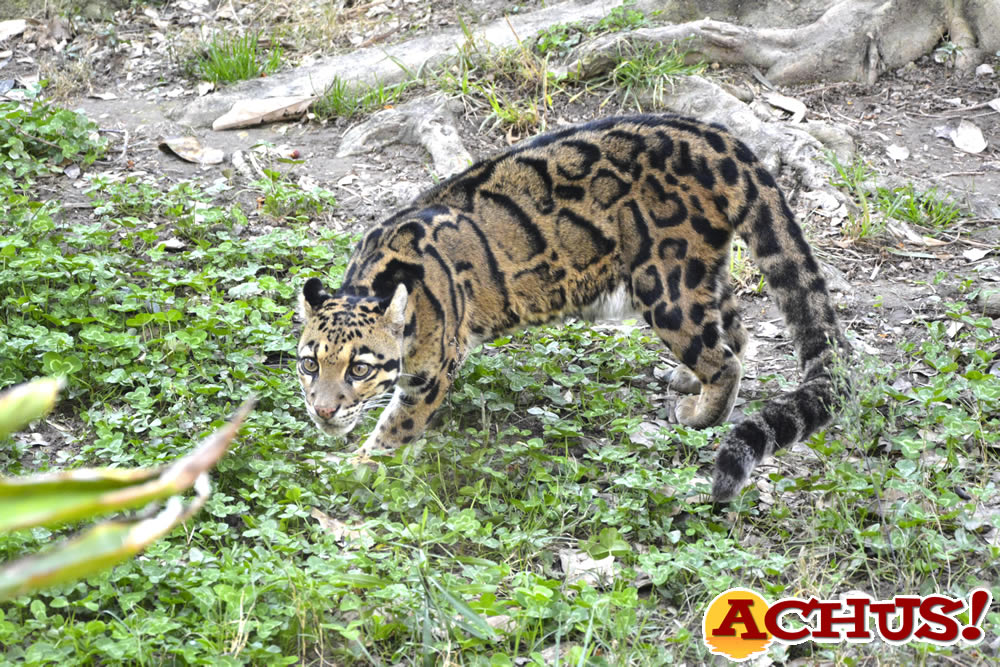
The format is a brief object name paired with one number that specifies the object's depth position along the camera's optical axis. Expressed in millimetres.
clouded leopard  10234
